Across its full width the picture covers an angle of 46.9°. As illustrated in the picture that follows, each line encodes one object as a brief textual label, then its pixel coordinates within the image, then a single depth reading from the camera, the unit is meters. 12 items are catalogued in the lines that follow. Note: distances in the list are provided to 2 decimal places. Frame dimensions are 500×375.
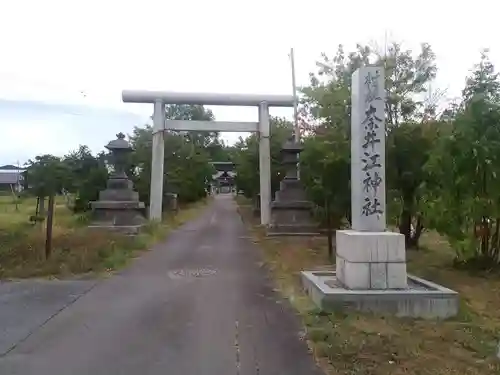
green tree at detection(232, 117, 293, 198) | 28.03
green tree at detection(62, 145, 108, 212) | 24.89
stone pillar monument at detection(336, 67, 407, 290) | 7.93
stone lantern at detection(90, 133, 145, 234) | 19.53
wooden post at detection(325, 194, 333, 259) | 14.43
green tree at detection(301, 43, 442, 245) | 14.04
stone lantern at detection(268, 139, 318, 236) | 21.20
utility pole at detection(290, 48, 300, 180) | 22.56
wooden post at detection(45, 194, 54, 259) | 11.50
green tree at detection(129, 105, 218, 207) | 29.88
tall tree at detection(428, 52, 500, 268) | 10.96
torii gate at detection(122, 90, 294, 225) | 23.66
